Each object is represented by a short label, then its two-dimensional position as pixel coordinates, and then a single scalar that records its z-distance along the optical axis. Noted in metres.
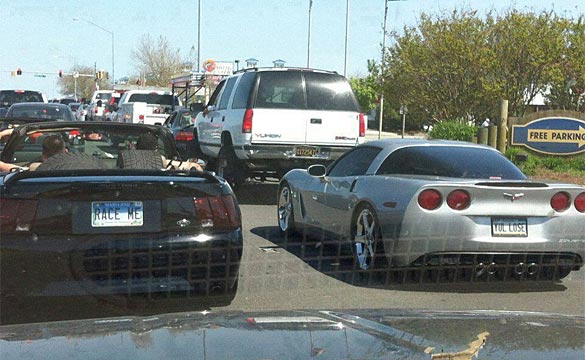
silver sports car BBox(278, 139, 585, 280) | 7.19
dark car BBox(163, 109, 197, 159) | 18.16
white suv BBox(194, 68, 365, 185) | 13.16
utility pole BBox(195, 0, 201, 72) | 40.47
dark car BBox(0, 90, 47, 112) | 32.81
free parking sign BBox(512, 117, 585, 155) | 19.98
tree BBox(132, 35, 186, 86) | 71.12
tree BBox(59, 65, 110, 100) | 111.56
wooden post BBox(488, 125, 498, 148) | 19.95
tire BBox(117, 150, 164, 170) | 7.35
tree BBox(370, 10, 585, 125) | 23.88
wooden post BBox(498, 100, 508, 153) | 20.08
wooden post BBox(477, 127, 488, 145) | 19.95
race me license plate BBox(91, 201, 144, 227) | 5.75
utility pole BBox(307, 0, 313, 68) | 44.97
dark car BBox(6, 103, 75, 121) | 18.75
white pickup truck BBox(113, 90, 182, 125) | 26.25
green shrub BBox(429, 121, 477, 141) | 22.06
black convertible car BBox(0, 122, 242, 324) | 5.60
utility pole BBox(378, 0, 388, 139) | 29.39
